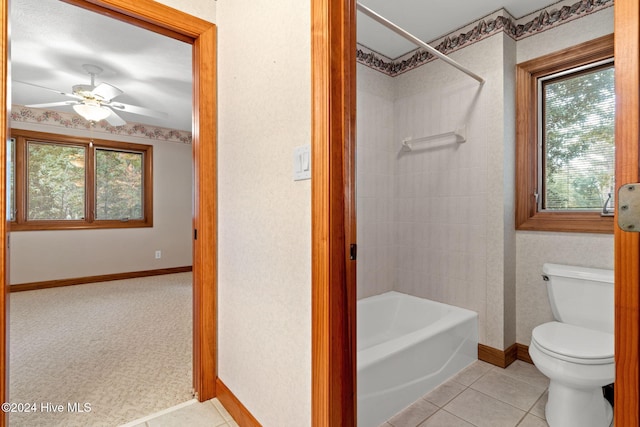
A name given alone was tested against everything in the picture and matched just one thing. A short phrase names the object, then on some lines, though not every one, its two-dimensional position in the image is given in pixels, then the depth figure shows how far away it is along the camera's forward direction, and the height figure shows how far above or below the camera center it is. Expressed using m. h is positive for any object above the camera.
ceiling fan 2.68 +1.03
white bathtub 1.54 -0.85
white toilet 1.40 -0.65
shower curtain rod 1.83 +1.10
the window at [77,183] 3.94 +0.44
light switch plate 1.03 +0.17
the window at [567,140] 1.90 +0.46
